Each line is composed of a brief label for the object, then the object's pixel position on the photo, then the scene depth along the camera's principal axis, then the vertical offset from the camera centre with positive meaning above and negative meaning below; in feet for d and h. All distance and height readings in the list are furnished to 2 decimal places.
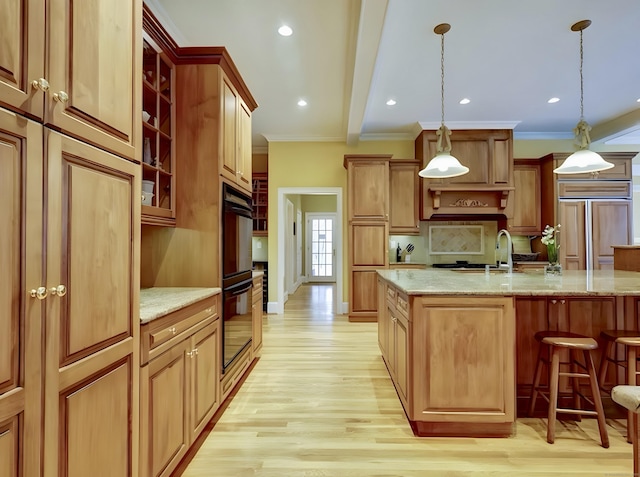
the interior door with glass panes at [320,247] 31.50 -0.20
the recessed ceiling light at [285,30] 9.15 +5.97
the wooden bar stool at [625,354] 6.31 -2.23
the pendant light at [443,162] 9.80 +2.46
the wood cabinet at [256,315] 10.25 -2.24
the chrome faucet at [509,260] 8.86 -0.44
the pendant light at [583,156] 9.33 +2.52
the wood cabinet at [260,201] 20.17 +2.68
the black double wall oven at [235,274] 7.57 -0.73
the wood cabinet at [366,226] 16.37 +0.91
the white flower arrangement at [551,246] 8.93 -0.03
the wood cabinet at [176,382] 4.62 -2.24
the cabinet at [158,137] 6.52 +2.26
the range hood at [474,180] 16.52 +3.25
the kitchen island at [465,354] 6.51 -2.16
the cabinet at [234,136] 7.64 +2.79
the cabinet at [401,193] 17.19 +2.67
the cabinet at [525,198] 17.25 +2.42
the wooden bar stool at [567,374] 6.41 -2.50
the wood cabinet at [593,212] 15.97 +1.59
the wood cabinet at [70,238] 2.74 +0.07
